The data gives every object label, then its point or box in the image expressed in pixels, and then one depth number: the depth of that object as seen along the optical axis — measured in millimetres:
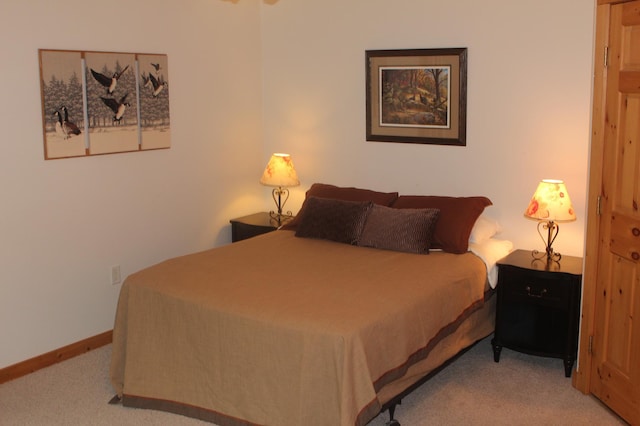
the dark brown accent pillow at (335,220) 4582
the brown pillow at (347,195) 4883
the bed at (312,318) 3182
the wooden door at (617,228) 3400
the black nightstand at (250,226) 5305
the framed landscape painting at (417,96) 4742
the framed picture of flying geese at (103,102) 4184
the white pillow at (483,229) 4484
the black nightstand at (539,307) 4062
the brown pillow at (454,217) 4383
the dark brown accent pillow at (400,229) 4363
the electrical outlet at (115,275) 4672
